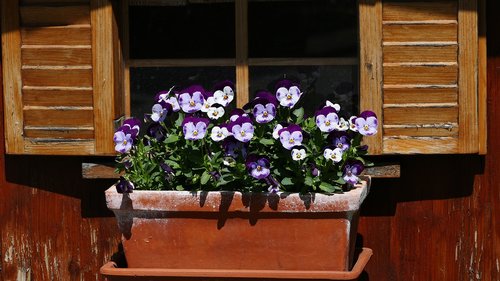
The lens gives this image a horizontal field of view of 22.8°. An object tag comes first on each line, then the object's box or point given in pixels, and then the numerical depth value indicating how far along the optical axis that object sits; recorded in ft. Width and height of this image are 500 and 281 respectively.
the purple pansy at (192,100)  13.43
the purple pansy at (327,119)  13.28
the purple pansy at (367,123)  13.48
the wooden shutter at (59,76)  14.74
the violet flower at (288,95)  13.42
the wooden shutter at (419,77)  14.43
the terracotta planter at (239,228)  13.26
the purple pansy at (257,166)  13.07
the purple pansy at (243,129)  13.12
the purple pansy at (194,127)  13.16
